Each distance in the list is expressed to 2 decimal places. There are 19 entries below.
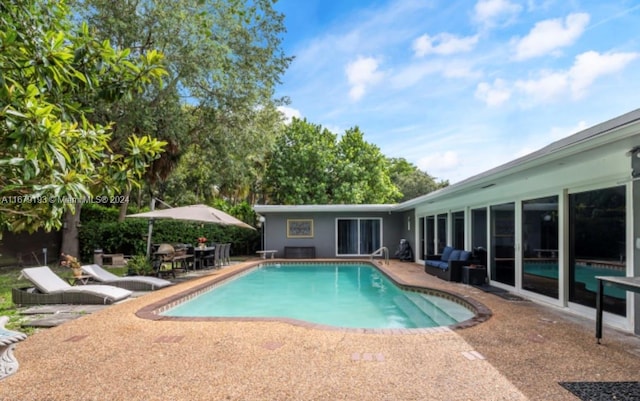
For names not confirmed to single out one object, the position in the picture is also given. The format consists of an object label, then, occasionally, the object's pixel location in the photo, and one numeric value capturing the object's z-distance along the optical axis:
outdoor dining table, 12.30
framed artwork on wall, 17.36
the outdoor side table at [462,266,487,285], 8.77
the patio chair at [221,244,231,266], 13.76
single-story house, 4.88
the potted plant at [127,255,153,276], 10.20
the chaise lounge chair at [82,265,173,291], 8.37
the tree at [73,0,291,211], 10.43
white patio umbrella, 10.46
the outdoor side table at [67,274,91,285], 8.05
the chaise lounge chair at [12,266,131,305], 6.73
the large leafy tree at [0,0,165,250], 1.98
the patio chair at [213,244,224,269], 12.93
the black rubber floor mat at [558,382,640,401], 2.95
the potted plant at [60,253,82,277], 8.02
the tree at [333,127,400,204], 22.17
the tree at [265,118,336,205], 21.67
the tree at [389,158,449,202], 34.94
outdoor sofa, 9.21
